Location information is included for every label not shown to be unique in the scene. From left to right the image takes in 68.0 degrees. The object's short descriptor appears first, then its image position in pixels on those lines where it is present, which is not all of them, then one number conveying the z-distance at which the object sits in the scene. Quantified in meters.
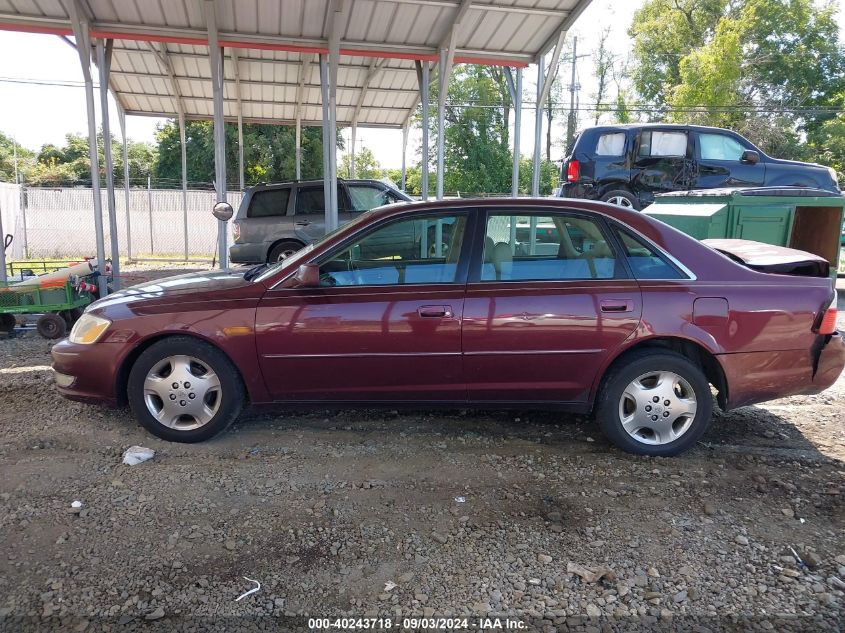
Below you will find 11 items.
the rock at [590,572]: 2.76
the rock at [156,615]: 2.47
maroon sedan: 3.87
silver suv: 11.43
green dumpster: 7.37
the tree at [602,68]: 44.62
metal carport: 8.82
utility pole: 40.13
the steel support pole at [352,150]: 16.22
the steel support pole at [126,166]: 14.72
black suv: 10.83
